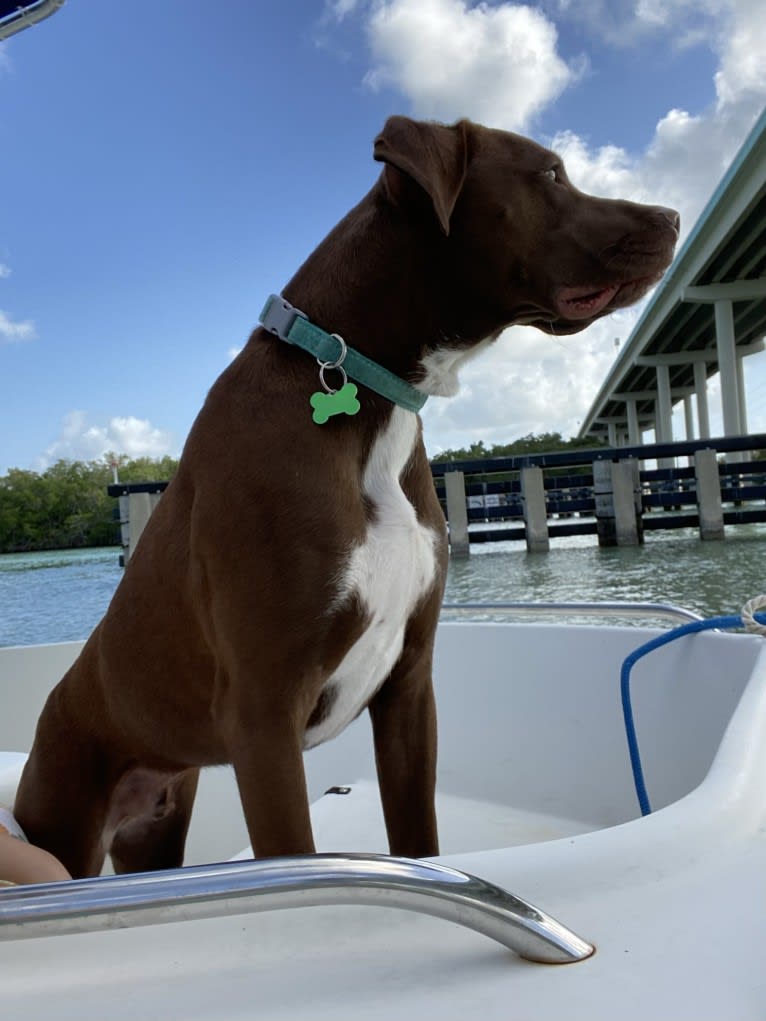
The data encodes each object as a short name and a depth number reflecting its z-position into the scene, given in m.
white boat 0.56
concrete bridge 15.16
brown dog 1.06
